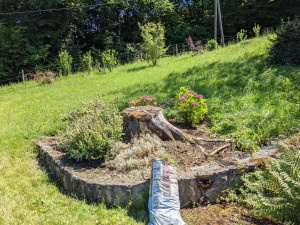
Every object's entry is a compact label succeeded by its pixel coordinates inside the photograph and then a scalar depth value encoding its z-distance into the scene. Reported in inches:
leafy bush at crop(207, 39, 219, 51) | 645.3
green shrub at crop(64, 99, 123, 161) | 153.9
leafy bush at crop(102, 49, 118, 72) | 592.7
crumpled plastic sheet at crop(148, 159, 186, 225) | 106.4
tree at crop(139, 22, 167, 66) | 565.0
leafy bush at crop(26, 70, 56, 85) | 552.1
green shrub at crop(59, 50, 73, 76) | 632.4
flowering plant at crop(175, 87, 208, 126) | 193.0
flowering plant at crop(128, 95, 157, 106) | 216.7
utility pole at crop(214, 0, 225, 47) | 696.4
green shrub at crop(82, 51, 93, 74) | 611.6
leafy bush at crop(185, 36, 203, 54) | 626.0
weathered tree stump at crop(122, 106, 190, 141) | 173.8
